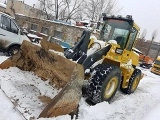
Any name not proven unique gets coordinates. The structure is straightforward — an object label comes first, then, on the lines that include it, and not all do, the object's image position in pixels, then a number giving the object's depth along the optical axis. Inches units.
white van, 196.6
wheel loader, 93.5
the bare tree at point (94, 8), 855.2
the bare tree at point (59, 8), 765.8
